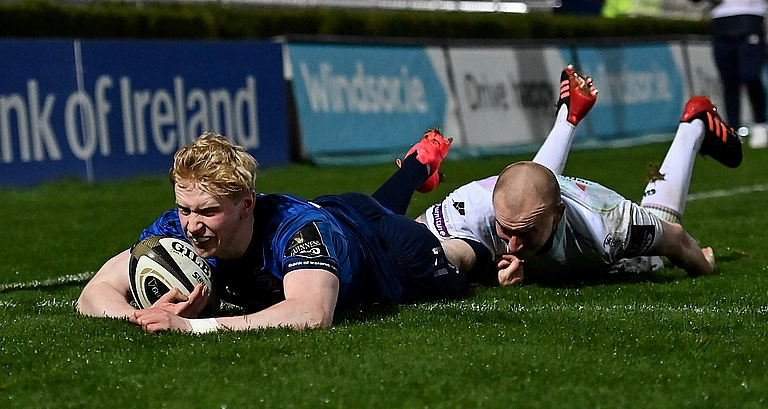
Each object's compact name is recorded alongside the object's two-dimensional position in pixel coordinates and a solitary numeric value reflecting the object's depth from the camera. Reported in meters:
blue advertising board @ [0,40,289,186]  12.38
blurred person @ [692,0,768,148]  16.44
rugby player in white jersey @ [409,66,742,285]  6.20
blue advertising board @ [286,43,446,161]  15.56
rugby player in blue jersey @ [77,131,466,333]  5.11
